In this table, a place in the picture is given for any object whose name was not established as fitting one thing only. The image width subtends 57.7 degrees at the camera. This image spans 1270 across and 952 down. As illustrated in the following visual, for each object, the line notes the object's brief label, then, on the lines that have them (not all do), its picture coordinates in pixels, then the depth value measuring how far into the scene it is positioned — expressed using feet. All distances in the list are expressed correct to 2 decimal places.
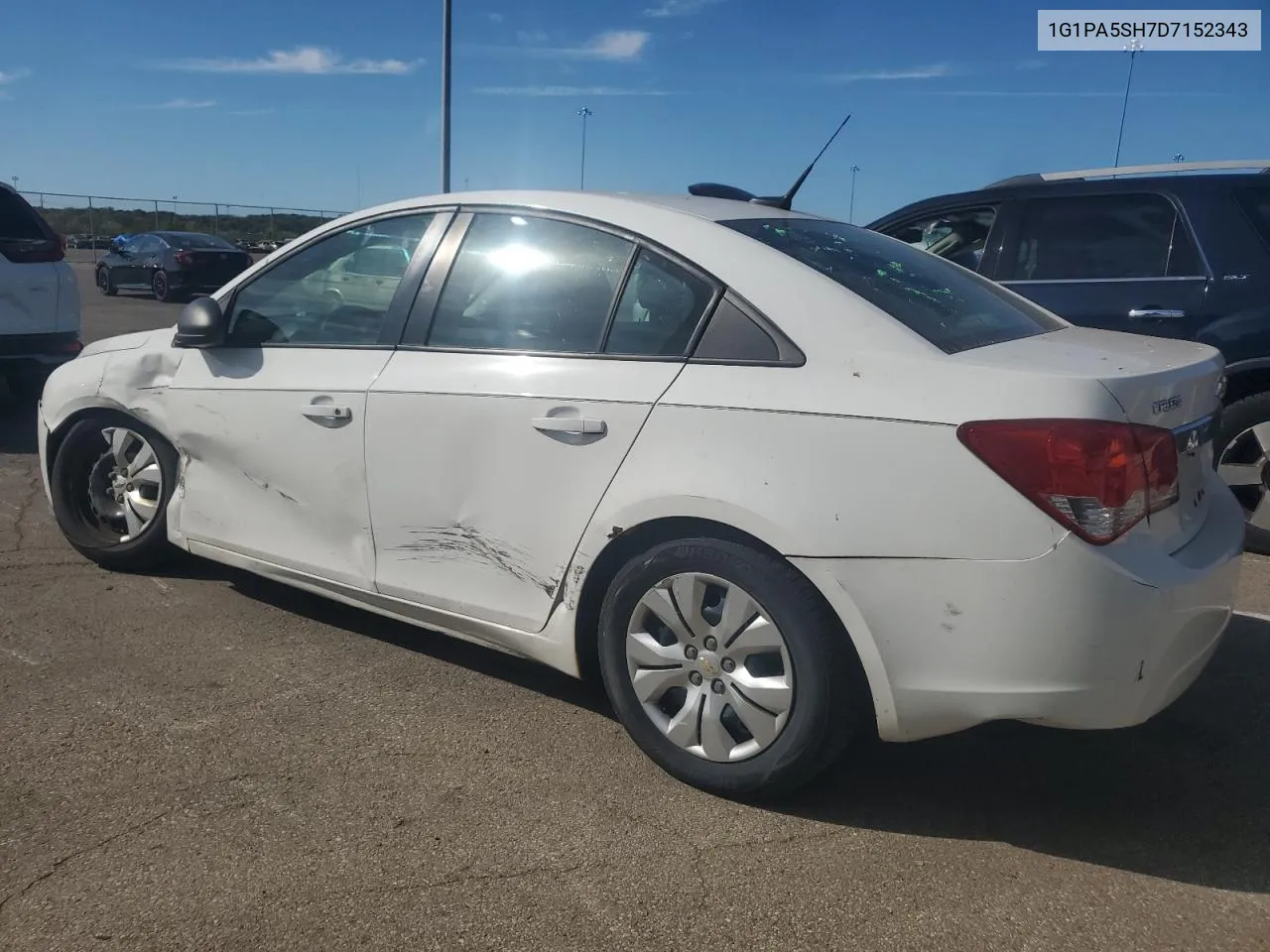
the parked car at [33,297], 25.72
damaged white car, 8.61
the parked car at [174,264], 73.10
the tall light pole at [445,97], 56.70
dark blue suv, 17.76
